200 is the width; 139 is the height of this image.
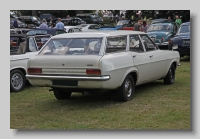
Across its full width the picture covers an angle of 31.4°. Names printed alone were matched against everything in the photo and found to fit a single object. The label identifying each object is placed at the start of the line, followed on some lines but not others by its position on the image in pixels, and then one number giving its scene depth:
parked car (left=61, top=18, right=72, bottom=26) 34.11
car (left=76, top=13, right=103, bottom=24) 41.28
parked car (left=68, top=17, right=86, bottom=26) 34.66
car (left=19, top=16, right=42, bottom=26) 39.50
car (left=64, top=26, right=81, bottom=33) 21.99
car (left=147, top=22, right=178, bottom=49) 16.95
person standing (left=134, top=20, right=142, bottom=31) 18.75
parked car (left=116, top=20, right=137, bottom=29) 29.75
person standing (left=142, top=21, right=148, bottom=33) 19.02
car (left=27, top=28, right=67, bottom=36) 15.52
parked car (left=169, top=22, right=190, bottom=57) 13.88
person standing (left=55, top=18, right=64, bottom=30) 19.64
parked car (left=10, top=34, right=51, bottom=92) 8.91
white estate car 6.58
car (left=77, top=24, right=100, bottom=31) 25.52
